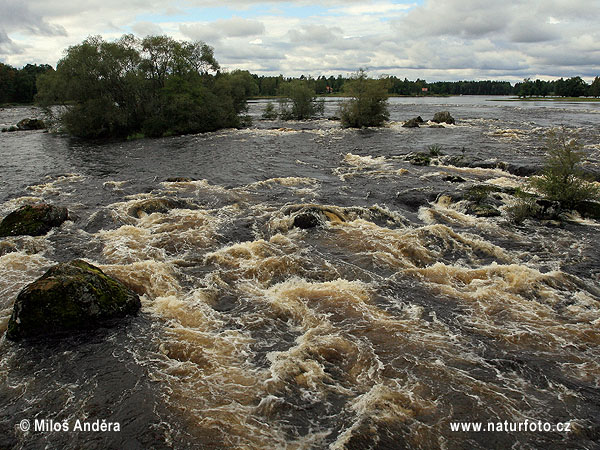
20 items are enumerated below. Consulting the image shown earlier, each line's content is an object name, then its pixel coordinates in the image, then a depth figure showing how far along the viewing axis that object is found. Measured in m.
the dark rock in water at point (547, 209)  18.95
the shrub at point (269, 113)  76.81
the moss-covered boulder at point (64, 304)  9.98
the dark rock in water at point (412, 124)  58.00
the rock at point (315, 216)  18.23
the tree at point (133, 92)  48.88
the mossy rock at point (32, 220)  16.77
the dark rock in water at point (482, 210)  19.47
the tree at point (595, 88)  135.62
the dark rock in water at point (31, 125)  59.53
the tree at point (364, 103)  58.50
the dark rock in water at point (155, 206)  20.12
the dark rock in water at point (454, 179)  26.26
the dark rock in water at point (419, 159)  32.53
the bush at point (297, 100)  73.31
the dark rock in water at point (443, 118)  60.50
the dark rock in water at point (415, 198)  21.75
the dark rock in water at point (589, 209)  18.82
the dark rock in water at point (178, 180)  27.23
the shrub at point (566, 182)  18.88
